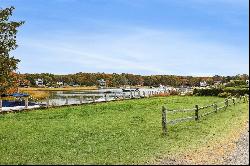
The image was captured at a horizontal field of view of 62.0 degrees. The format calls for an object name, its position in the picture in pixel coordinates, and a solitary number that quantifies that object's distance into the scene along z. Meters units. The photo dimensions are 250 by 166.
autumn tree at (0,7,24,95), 11.90
